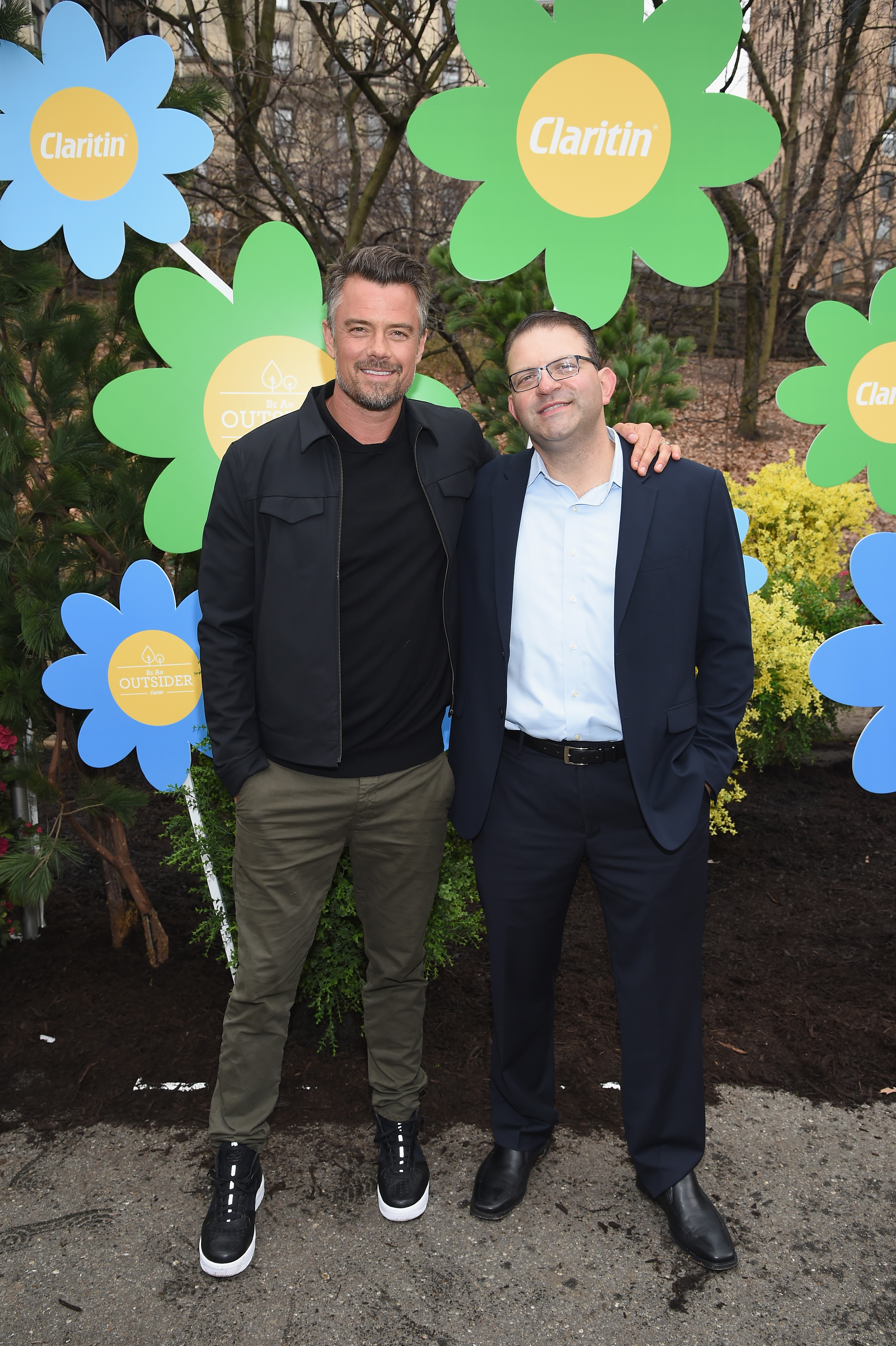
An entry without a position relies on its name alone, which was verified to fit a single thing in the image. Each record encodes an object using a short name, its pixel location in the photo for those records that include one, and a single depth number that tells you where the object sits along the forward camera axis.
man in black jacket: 2.42
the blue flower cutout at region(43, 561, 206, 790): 3.26
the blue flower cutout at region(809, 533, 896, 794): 3.23
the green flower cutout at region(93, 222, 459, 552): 3.10
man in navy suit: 2.37
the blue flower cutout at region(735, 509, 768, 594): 3.17
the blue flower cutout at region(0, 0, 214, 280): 2.99
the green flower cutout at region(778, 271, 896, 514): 3.12
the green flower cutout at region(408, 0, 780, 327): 2.74
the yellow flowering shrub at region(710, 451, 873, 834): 4.40
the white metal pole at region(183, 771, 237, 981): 3.08
